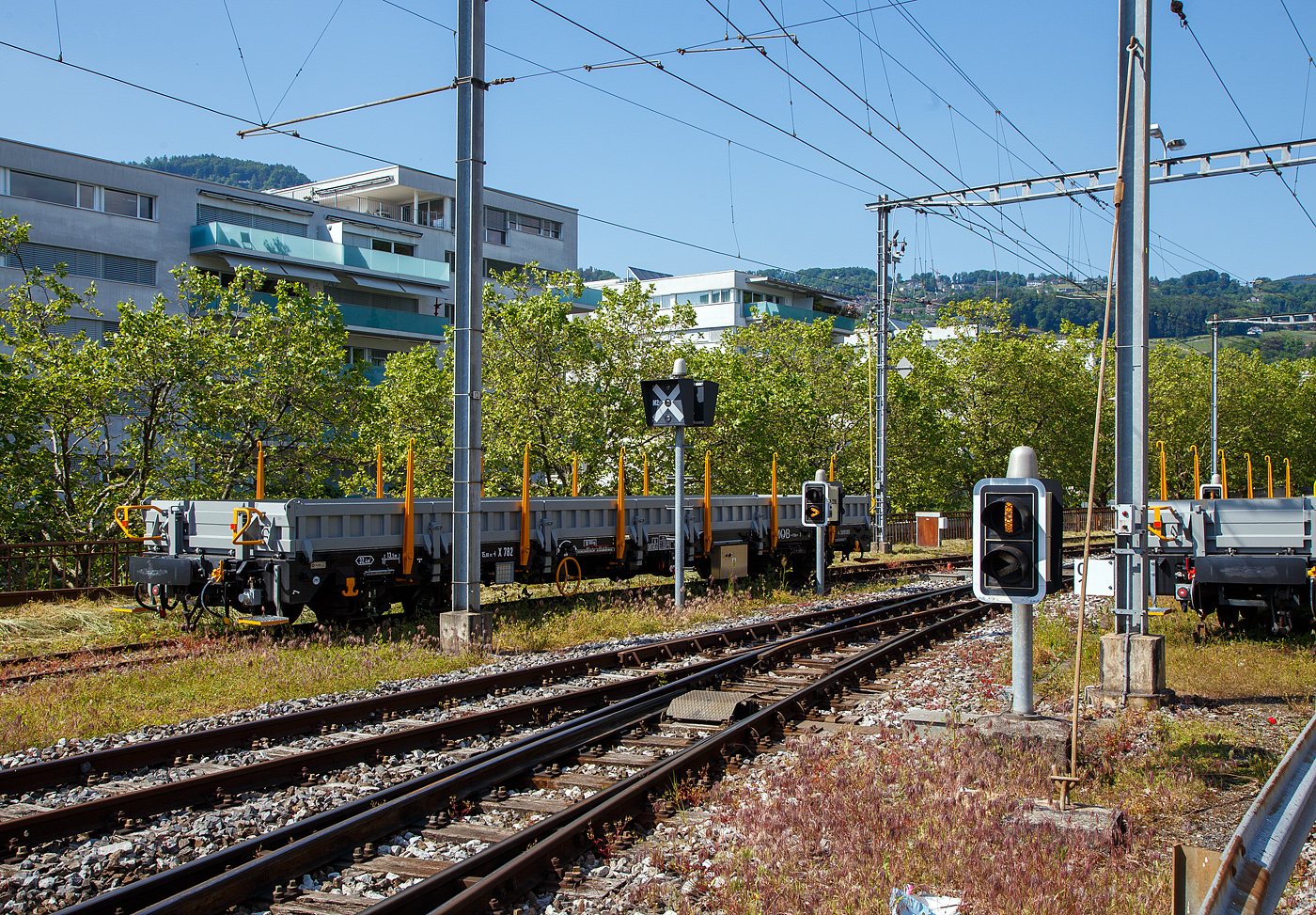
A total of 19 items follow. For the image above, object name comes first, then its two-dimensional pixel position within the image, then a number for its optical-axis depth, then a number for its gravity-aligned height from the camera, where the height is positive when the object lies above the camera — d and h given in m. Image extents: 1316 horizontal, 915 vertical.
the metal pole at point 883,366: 29.27 +3.29
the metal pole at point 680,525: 15.98 -0.76
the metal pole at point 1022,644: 6.84 -1.14
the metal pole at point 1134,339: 9.18 +1.33
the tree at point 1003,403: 44.53 +3.37
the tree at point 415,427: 25.27 +1.28
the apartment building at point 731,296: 84.25 +15.69
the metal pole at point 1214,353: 35.69 +5.00
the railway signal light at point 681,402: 16.25 +1.20
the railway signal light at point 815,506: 18.66 -0.52
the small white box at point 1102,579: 9.19 -0.91
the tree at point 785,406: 29.88 +2.40
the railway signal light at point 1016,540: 6.47 -0.39
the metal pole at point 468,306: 12.36 +2.09
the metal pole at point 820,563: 19.08 -1.61
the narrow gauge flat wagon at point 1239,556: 11.84 -0.90
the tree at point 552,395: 24.72 +2.04
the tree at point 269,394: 21.86 +1.82
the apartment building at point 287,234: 38.19 +10.57
